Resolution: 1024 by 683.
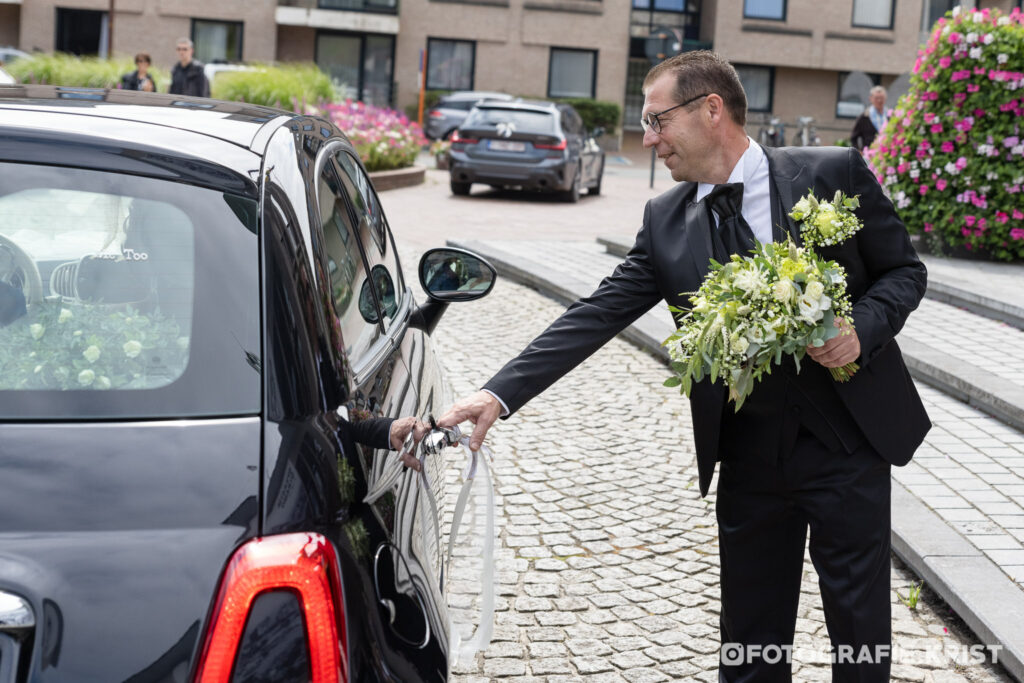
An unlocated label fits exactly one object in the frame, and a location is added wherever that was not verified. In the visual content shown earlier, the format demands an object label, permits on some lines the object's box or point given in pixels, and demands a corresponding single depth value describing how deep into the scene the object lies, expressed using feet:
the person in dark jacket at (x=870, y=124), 58.65
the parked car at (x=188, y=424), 5.47
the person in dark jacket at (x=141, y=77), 58.06
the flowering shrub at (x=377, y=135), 67.10
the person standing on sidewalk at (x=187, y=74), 56.18
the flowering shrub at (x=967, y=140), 37.11
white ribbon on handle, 8.54
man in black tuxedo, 9.11
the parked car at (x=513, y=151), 61.87
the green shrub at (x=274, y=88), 68.33
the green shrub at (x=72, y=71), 75.66
